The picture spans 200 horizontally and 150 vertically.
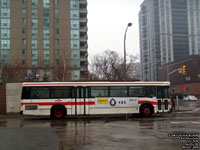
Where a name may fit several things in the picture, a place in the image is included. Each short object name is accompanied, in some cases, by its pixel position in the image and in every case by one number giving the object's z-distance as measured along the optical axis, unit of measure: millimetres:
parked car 67288
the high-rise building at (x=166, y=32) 129875
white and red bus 19531
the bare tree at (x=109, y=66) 44325
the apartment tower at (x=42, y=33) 68125
